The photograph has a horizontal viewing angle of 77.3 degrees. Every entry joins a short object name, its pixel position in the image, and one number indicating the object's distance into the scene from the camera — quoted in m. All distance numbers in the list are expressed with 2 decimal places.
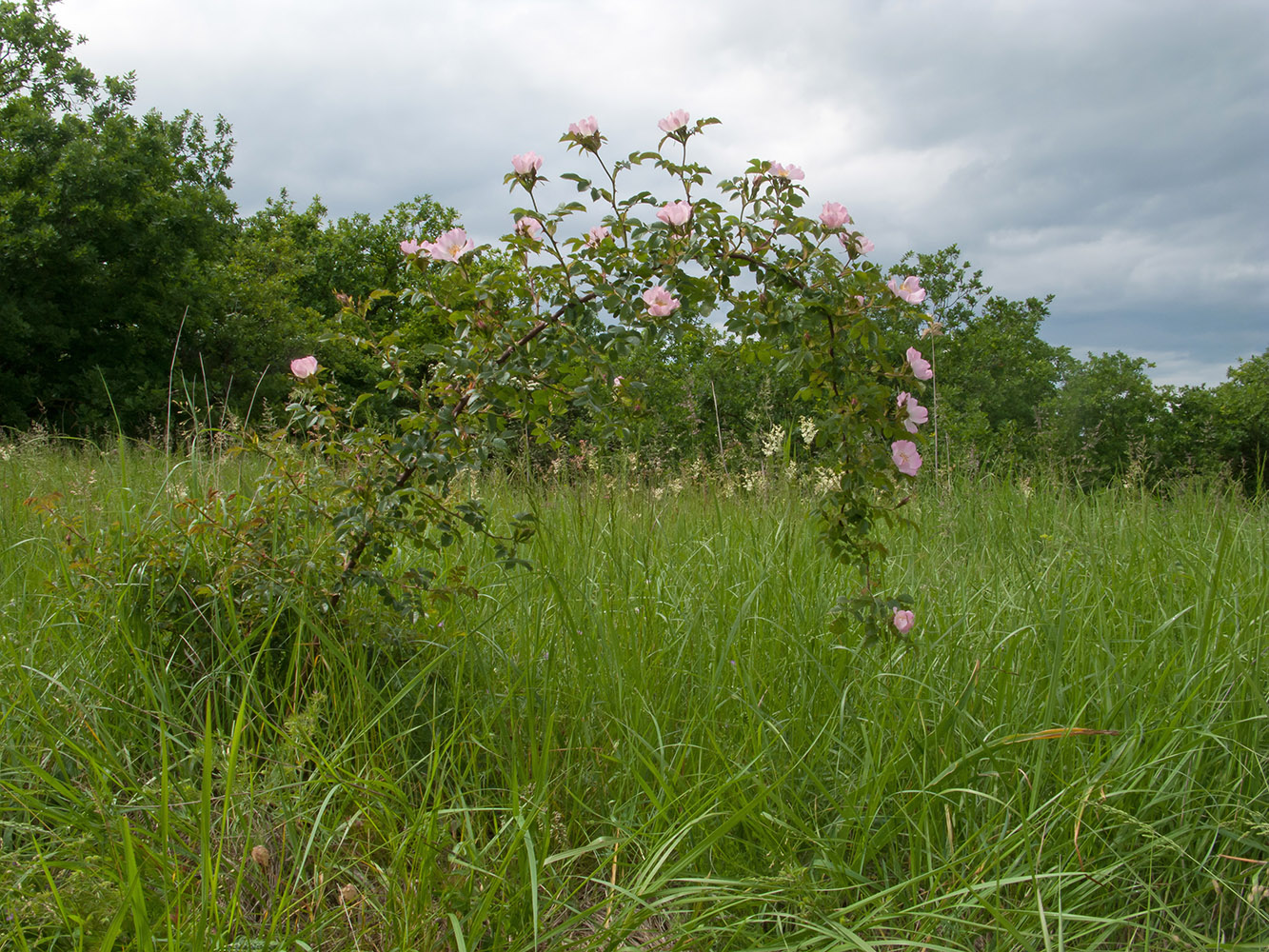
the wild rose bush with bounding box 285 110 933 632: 1.63
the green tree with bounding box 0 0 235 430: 11.79
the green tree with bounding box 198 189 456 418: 13.78
